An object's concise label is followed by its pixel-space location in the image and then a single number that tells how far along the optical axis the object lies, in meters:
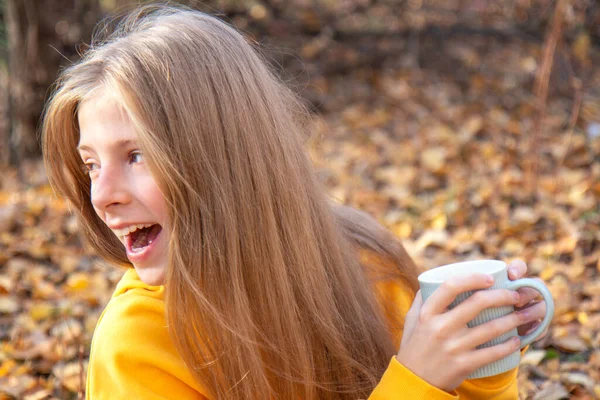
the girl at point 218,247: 1.07
